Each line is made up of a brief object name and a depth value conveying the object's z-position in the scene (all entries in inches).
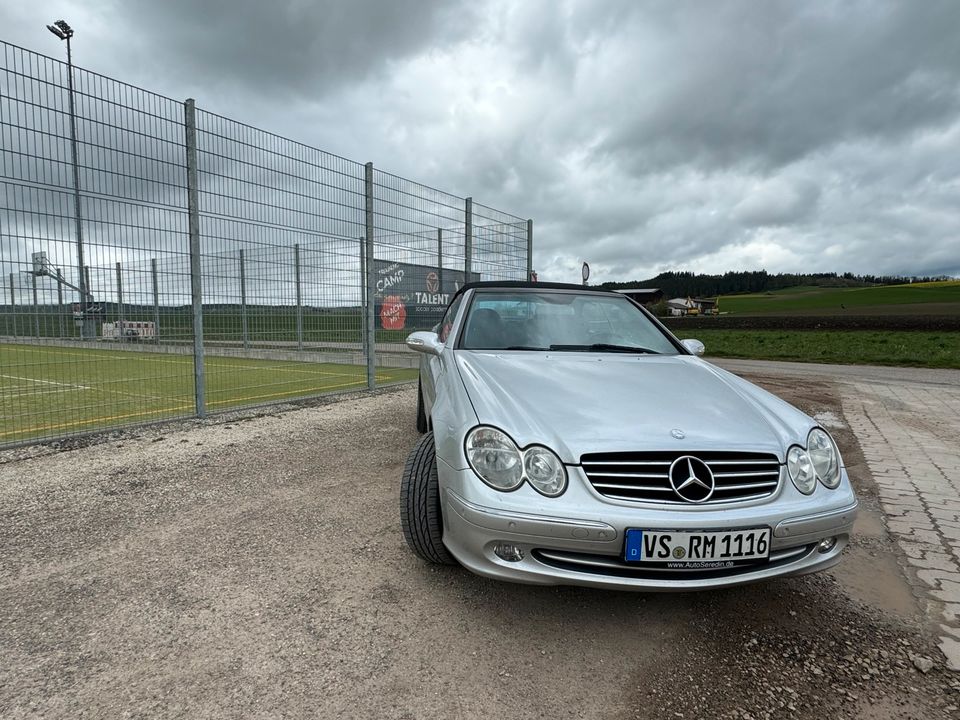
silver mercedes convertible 72.2
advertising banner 313.1
